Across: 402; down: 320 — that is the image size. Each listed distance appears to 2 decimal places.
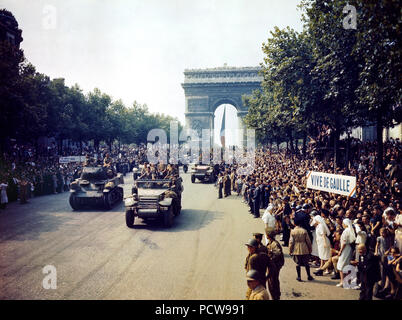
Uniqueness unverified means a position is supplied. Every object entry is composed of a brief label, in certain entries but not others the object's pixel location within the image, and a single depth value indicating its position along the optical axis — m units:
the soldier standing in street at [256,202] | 14.07
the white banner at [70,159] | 22.98
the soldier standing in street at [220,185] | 19.38
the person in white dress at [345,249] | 7.00
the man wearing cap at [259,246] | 5.51
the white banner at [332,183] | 8.70
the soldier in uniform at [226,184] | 19.72
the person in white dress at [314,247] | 8.05
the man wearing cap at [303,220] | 7.71
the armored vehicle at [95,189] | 14.70
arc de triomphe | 58.94
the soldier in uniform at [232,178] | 21.77
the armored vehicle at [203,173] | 26.31
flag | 48.62
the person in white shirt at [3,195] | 15.10
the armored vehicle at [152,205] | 11.73
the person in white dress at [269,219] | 9.48
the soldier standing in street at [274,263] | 5.69
